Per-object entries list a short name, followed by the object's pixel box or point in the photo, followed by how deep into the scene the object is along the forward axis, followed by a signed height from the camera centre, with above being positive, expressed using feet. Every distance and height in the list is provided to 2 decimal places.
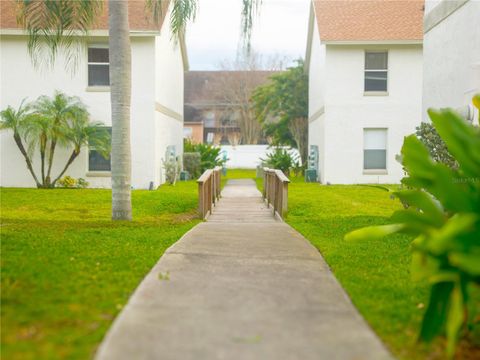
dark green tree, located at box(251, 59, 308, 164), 102.94 +6.43
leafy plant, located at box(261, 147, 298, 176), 87.56 -1.87
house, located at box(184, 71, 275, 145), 164.45 +10.27
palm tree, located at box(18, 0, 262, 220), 37.29 +6.48
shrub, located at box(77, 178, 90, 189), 67.41 -3.82
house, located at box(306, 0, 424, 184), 76.48 +5.39
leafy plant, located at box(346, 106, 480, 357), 13.83 -1.81
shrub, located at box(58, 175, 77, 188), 67.00 -3.71
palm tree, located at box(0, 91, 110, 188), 63.26 +1.61
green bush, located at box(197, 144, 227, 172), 92.38 -1.17
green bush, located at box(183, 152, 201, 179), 90.07 -2.25
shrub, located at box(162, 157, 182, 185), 75.61 -2.72
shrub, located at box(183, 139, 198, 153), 96.48 -0.05
